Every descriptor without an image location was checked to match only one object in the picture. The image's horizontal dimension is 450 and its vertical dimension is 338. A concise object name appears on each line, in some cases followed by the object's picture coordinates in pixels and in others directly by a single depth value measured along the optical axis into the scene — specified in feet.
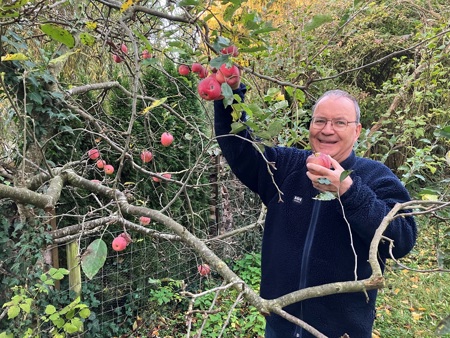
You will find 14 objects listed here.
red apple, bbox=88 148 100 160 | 7.30
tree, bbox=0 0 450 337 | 3.49
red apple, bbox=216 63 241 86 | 3.79
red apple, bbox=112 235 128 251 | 5.12
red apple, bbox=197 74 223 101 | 3.74
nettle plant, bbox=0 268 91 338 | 4.94
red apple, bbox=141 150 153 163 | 6.72
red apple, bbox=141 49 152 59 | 5.84
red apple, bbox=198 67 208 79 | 4.30
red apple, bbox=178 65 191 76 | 4.80
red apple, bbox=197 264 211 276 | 7.40
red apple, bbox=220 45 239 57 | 3.33
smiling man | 4.68
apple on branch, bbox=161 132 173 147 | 6.82
